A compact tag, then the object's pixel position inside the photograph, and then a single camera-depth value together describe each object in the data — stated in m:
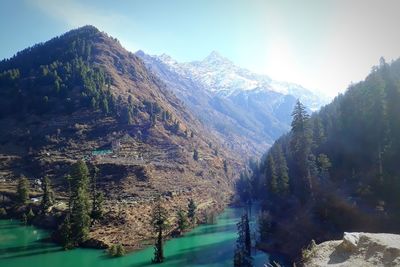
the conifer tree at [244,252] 72.19
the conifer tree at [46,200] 115.62
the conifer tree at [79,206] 94.56
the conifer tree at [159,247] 78.38
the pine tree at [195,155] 192.82
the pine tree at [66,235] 90.44
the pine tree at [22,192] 121.69
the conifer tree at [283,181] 99.94
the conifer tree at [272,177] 103.68
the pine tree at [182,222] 107.62
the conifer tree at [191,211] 120.88
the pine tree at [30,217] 115.91
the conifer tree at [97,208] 104.69
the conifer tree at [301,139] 85.38
